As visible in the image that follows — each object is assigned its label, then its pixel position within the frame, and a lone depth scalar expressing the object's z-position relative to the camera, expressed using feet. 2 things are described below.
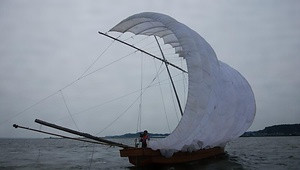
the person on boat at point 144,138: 71.14
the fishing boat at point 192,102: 57.36
